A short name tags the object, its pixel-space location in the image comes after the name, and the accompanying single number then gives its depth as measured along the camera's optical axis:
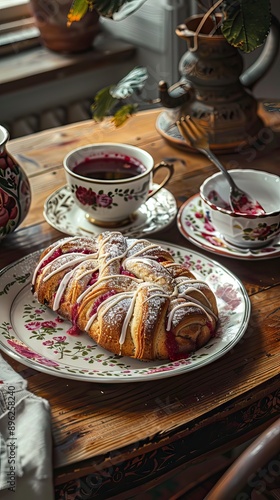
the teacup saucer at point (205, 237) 1.16
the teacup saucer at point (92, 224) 1.23
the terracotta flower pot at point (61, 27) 2.31
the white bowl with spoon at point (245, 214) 1.14
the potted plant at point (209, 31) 1.29
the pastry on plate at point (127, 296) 0.91
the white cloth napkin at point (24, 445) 0.77
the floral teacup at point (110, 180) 1.21
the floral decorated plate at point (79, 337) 0.90
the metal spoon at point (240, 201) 1.23
